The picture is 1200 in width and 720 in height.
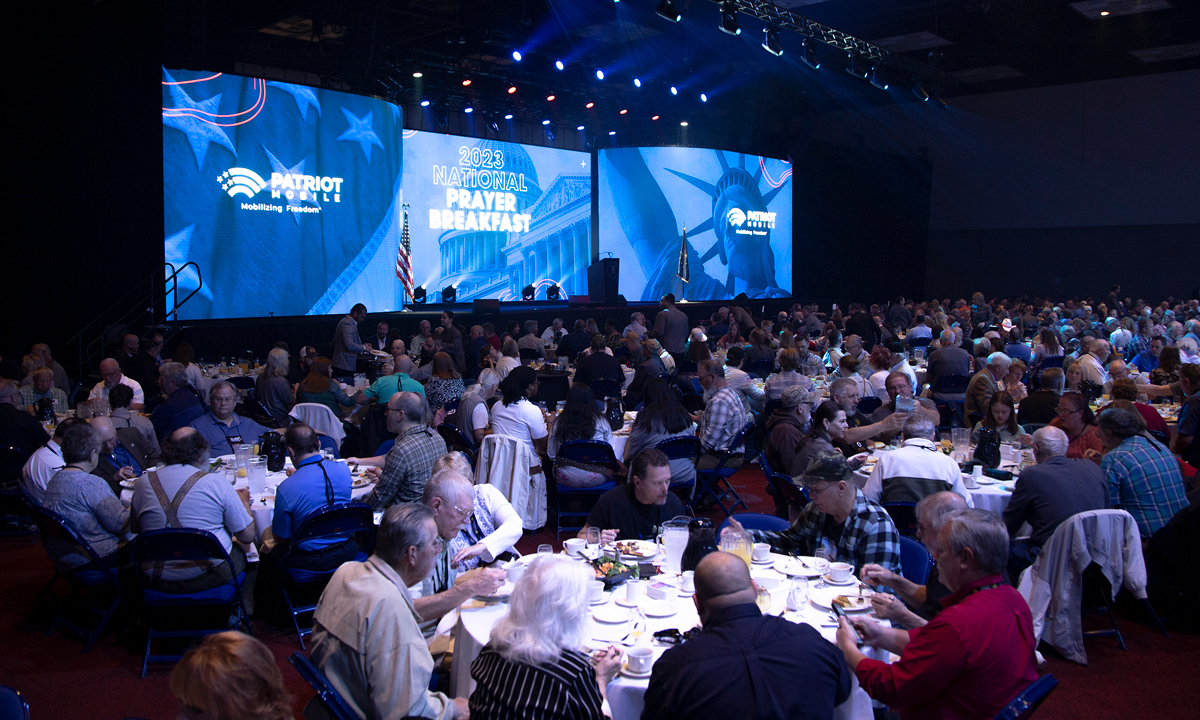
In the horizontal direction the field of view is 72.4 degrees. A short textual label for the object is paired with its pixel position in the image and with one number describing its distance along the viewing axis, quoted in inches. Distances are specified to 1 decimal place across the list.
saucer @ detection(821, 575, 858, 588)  121.0
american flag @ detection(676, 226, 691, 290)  813.2
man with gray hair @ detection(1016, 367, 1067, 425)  255.6
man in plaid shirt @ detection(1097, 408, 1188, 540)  176.6
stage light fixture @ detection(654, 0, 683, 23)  459.8
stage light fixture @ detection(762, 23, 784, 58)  543.5
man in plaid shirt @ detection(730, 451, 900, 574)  125.6
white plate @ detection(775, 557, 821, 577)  124.6
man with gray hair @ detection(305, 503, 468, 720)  91.9
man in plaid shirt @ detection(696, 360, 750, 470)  253.8
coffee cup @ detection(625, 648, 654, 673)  96.7
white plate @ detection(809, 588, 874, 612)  113.3
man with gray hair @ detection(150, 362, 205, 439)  252.4
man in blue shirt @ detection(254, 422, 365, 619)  167.3
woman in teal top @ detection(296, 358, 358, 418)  275.9
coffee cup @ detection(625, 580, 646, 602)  116.5
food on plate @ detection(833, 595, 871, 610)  111.7
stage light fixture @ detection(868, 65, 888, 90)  653.3
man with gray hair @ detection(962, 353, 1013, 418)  279.7
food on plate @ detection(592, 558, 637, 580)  125.8
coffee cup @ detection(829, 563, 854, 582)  120.8
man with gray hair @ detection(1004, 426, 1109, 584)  162.7
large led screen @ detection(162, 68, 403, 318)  503.5
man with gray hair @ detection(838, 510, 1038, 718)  88.4
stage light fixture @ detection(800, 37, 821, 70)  583.2
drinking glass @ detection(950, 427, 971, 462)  213.2
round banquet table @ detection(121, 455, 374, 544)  185.8
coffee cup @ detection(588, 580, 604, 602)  115.6
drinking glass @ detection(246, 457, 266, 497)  193.9
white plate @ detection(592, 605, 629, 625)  109.5
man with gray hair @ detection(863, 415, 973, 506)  168.1
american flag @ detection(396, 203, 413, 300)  640.4
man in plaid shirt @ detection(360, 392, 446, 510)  179.2
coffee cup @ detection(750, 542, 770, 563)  132.6
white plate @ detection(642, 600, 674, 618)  112.0
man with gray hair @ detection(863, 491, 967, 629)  114.5
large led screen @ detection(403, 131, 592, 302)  699.4
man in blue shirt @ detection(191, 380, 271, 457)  230.1
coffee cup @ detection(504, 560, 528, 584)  126.0
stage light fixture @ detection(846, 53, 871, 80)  629.5
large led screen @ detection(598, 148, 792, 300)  802.8
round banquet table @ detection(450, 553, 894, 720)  95.3
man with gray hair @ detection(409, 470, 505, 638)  116.4
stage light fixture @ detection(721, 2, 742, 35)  495.5
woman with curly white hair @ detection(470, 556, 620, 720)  81.4
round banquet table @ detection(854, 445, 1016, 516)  189.8
